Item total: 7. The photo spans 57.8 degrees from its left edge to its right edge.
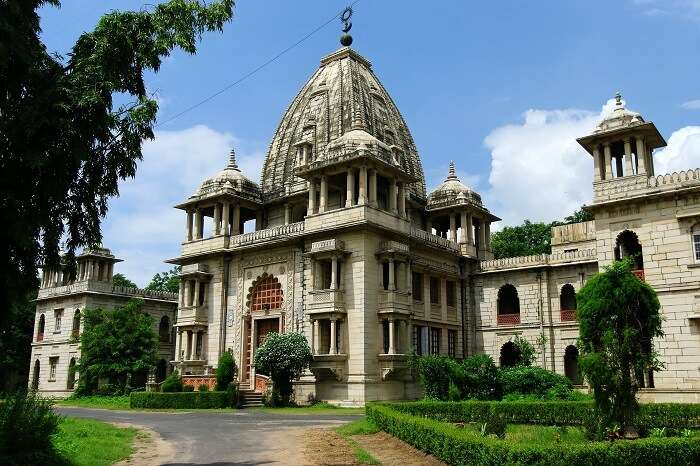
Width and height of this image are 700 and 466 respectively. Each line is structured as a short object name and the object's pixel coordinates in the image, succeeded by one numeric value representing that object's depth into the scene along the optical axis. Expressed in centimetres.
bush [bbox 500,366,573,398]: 2897
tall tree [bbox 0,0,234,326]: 1130
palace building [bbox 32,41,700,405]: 2797
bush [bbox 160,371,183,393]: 3309
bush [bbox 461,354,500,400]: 2920
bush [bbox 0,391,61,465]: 1198
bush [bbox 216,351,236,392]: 3269
